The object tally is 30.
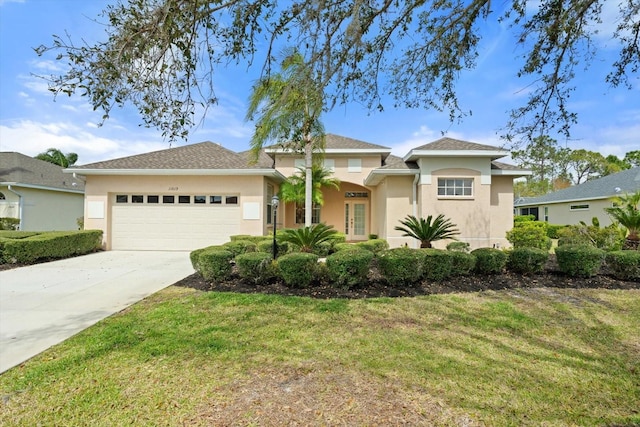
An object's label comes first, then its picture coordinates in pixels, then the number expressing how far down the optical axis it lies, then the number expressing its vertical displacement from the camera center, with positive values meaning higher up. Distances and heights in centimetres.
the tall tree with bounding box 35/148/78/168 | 3291 +618
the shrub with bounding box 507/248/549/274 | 729 -89
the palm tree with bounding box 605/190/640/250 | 1012 -10
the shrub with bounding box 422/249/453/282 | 678 -95
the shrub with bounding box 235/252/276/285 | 652 -99
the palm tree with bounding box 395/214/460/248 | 834 -30
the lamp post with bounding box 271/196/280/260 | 840 -71
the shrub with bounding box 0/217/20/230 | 1463 -29
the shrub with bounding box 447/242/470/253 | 859 -70
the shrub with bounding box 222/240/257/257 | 783 -74
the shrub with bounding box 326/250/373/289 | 625 -94
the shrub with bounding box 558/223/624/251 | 1094 -59
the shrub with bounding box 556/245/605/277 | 702 -86
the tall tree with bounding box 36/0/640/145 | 372 +261
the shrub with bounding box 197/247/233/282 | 675 -97
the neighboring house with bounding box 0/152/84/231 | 1570 +119
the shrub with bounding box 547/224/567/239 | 2092 -70
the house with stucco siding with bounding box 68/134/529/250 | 1292 +94
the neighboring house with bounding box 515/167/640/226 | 1978 +143
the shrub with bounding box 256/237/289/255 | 862 -76
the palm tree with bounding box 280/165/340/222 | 1487 +149
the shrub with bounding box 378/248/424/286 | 645 -94
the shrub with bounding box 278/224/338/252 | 802 -44
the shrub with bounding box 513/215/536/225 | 2149 +13
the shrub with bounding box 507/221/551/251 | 1175 -62
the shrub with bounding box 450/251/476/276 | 702 -92
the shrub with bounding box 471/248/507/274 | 723 -91
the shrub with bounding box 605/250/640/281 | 696 -94
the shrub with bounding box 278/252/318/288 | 632 -98
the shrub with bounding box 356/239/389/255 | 974 -81
